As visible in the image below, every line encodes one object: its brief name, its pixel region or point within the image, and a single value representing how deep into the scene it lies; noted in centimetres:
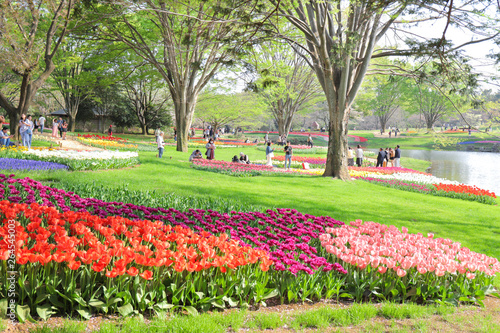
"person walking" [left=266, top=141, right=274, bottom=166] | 1937
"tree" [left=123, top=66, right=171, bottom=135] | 3981
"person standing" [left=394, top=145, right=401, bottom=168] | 2515
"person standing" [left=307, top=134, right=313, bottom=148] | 4194
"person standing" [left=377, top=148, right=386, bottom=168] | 2383
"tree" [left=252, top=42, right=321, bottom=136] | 3009
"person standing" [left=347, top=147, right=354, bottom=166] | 2321
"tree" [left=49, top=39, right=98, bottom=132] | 2686
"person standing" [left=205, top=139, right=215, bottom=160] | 1922
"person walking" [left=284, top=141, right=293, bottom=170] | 1911
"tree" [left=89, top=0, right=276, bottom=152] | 1733
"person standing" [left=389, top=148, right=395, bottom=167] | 2538
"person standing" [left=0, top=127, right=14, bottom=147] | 1466
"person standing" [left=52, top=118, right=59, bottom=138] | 2430
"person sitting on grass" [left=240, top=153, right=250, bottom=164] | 1901
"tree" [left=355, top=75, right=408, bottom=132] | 5484
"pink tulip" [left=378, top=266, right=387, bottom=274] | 415
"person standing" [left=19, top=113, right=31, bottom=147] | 1438
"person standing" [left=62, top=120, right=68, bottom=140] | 2380
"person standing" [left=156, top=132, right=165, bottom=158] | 1719
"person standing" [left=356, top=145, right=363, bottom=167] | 2331
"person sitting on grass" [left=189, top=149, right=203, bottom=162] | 1761
